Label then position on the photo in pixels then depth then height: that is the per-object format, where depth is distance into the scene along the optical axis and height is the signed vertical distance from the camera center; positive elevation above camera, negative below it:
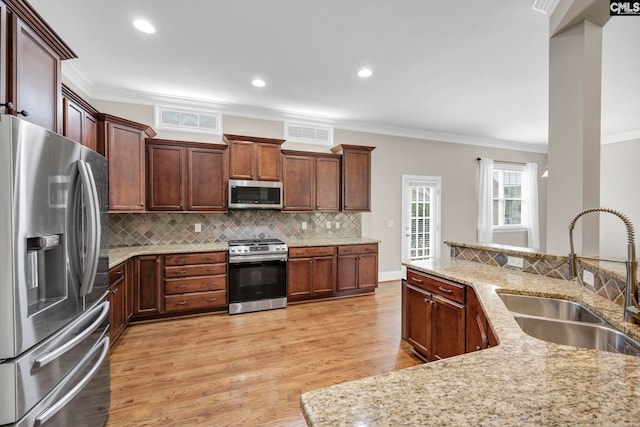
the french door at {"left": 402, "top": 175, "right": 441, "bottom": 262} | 5.77 -0.07
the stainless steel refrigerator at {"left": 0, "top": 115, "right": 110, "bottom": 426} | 1.11 -0.30
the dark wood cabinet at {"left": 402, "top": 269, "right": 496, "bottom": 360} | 2.02 -0.81
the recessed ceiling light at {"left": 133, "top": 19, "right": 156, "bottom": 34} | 2.50 +1.63
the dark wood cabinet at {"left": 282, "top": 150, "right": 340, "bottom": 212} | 4.56 +0.51
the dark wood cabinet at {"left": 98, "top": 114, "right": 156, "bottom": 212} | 3.28 +0.63
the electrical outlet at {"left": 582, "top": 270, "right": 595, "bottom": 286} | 1.79 -0.39
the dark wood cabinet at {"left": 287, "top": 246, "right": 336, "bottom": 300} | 4.24 -0.88
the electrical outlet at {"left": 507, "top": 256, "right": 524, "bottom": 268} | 2.39 -0.39
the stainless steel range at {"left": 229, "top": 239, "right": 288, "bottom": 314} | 3.88 -0.86
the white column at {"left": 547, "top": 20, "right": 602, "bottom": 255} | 2.09 +0.61
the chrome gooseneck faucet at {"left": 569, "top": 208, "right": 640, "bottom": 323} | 1.25 -0.31
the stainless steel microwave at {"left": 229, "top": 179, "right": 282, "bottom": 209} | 4.14 +0.27
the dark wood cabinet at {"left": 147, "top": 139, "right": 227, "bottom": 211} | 3.86 +0.50
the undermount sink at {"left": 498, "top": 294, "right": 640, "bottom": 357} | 1.31 -0.58
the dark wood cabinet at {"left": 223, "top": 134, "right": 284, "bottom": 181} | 4.18 +0.81
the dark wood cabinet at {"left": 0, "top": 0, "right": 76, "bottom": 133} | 1.42 +0.79
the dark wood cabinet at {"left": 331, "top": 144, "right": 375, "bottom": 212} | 4.85 +0.61
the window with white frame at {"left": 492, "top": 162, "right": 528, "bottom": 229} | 6.75 +0.43
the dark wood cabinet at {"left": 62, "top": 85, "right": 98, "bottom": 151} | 2.49 +0.88
